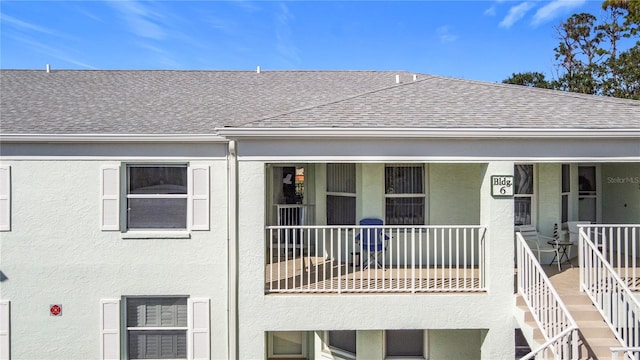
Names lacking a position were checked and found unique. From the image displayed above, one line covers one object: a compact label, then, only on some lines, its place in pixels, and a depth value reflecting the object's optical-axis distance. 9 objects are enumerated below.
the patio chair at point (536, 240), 8.33
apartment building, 6.53
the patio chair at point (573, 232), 8.59
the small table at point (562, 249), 8.12
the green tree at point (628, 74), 23.92
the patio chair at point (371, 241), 7.35
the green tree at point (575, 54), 27.44
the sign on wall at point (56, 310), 7.50
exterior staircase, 5.51
